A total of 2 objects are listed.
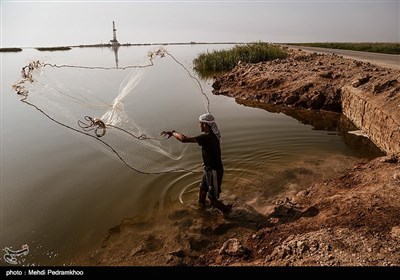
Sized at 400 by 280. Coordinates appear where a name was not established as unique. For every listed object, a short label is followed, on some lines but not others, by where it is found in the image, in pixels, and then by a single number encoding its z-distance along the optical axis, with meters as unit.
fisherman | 6.04
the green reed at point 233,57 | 29.39
